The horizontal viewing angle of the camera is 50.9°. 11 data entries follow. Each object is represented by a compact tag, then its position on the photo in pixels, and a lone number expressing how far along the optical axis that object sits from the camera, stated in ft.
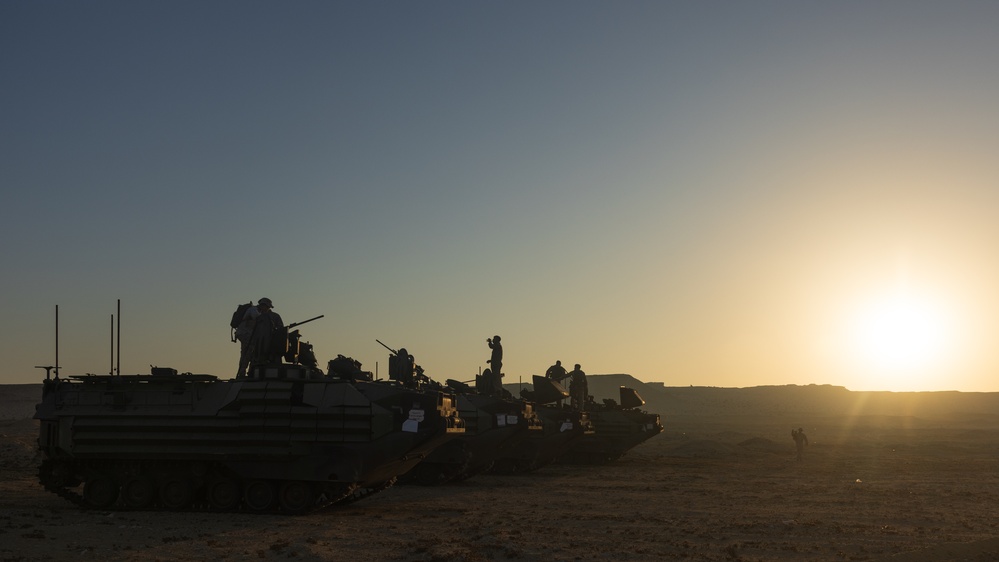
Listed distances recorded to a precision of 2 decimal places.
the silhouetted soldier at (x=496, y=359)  106.22
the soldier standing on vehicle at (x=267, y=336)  66.80
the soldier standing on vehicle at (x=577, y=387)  122.01
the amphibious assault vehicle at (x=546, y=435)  101.35
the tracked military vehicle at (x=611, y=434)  122.72
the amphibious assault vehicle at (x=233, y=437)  61.36
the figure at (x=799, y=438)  123.85
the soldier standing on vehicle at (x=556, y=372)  121.70
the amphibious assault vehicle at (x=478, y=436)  83.51
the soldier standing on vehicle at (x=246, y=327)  70.03
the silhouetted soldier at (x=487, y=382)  103.86
